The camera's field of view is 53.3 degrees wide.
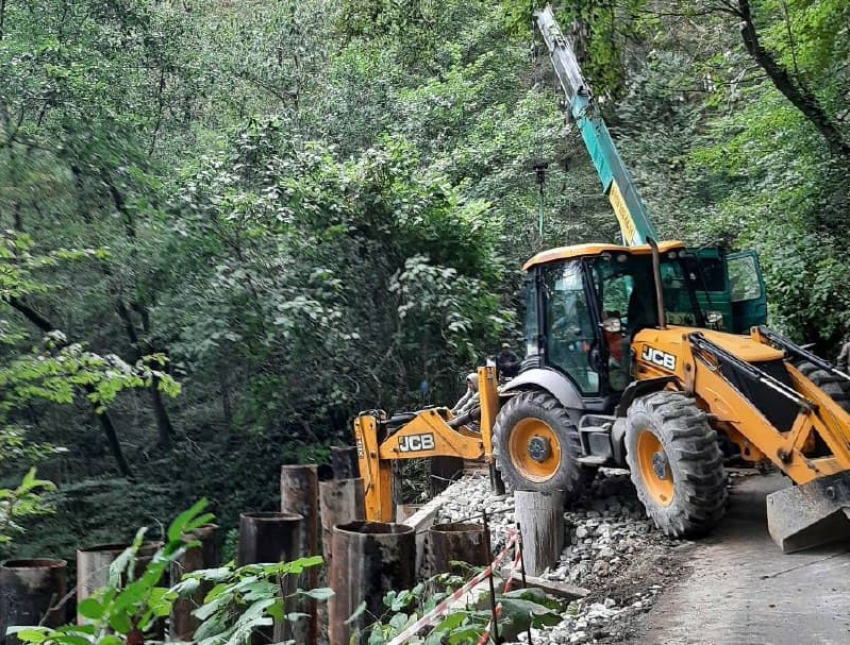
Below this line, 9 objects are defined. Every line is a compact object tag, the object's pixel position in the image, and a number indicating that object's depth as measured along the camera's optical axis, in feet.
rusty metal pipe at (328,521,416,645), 13.32
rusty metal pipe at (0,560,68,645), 14.33
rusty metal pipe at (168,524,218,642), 15.90
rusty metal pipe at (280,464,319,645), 24.99
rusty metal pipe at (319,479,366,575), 29.09
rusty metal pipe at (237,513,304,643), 14.84
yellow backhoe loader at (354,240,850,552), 19.71
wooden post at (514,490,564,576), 22.99
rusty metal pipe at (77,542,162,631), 14.88
